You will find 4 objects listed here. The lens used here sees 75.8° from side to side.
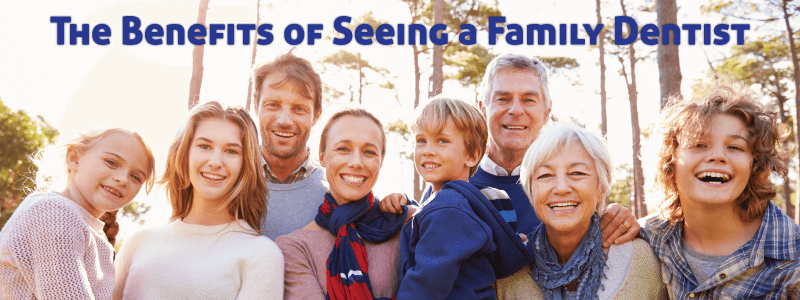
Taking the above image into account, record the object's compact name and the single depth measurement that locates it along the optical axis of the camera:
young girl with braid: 2.27
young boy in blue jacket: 2.27
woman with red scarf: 2.56
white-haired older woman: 2.59
